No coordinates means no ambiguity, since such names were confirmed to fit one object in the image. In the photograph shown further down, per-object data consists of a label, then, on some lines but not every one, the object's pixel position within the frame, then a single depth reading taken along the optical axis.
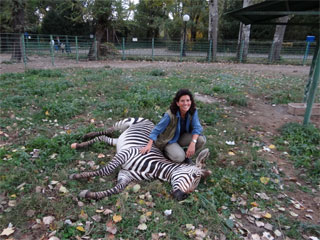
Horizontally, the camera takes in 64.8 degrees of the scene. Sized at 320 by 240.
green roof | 4.57
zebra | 3.20
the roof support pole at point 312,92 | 5.09
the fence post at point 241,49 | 17.98
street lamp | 19.49
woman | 3.66
